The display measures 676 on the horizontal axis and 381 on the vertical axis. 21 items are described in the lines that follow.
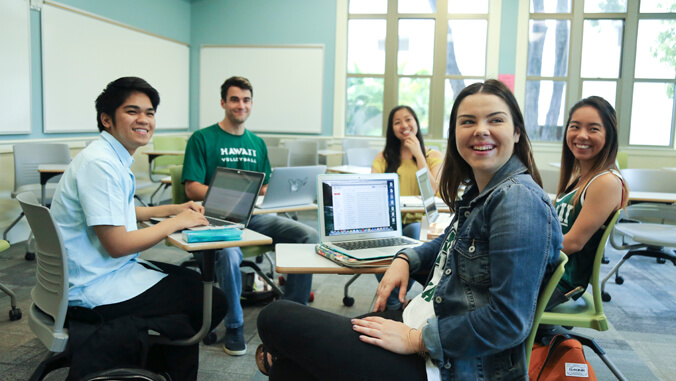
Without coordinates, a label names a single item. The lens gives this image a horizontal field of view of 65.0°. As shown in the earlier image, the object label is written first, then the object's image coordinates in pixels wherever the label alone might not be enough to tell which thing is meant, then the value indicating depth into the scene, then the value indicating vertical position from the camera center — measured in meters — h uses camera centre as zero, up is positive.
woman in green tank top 1.97 -0.18
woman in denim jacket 1.19 -0.38
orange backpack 1.80 -0.76
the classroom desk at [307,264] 1.90 -0.48
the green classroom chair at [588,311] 1.96 -0.65
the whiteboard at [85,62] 5.30 +0.74
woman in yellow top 3.47 -0.12
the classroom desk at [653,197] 3.83 -0.39
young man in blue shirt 1.75 -0.37
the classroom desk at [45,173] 4.17 -0.39
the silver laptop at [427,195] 2.50 -0.28
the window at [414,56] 7.71 +1.19
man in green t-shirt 3.06 -0.17
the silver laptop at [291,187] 2.99 -0.32
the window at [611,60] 7.21 +1.14
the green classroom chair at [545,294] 1.26 -0.37
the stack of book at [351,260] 1.92 -0.46
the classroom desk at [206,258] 1.89 -0.49
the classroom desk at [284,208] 2.96 -0.44
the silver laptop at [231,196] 2.39 -0.30
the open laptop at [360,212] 2.19 -0.33
